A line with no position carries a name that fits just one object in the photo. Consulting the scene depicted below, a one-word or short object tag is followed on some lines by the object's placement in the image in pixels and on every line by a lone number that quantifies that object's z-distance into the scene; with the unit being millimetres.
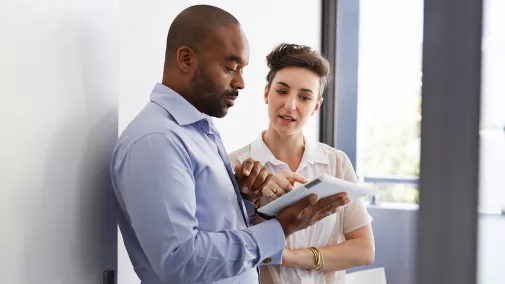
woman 1554
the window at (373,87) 3209
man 1000
